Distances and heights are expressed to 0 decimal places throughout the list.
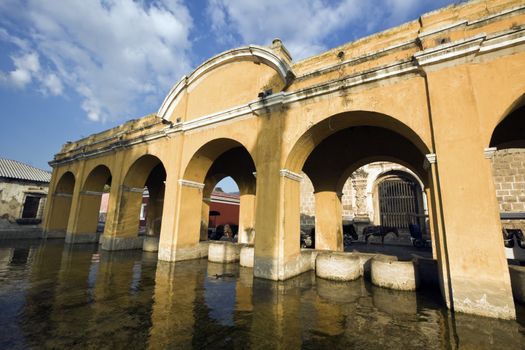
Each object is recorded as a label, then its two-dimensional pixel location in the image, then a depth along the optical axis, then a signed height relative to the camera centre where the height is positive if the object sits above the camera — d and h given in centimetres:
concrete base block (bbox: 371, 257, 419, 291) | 595 -114
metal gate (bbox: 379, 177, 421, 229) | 1418 +137
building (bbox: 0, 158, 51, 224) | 1955 +197
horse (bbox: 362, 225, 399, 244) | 1238 -24
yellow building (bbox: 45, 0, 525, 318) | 470 +263
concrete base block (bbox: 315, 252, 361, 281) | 695 -114
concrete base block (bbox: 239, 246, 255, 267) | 861 -113
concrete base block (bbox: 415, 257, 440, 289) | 631 -111
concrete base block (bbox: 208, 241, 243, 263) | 941 -112
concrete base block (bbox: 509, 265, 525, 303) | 502 -102
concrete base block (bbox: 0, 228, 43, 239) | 1527 -101
